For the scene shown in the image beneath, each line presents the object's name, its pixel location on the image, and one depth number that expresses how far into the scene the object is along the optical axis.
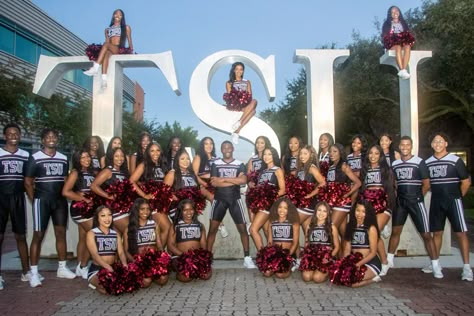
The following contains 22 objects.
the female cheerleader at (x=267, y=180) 6.46
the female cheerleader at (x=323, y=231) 6.02
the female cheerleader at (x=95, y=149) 6.80
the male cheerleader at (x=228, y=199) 6.66
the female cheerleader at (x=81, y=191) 6.20
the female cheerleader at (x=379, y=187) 6.18
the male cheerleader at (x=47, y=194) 6.02
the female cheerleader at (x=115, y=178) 6.16
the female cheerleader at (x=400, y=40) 8.47
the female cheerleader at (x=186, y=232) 6.17
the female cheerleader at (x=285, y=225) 6.30
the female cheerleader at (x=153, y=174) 6.23
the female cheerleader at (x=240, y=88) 8.58
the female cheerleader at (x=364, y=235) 5.78
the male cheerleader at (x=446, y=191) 6.04
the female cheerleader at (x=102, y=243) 5.52
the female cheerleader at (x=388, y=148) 6.88
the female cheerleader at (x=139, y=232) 5.85
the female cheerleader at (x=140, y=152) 6.94
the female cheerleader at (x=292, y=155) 7.11
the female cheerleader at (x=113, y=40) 8.55
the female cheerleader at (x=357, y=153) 6.80
